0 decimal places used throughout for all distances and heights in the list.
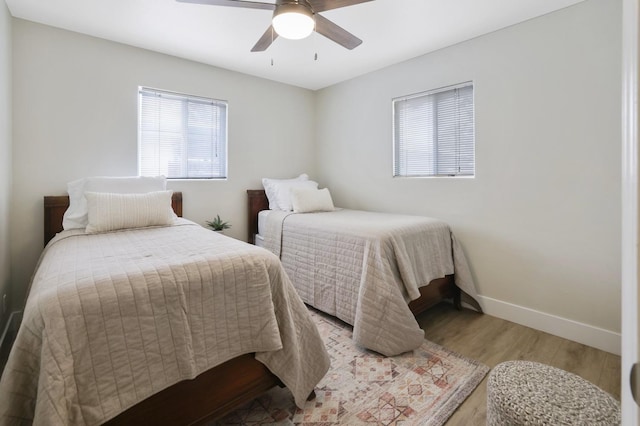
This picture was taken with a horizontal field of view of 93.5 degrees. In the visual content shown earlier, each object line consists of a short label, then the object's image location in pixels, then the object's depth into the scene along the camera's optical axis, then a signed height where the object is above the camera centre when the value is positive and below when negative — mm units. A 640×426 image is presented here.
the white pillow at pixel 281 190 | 3396 +234
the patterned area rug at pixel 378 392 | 1480 -1012
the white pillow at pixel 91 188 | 2295 +176
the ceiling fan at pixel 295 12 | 1562 +1051
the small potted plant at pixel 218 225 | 3201 -163
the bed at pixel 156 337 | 968 -490
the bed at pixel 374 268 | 2012 -457
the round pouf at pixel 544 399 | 952 -649
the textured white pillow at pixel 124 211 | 2152 -8
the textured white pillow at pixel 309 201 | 3182 +93
